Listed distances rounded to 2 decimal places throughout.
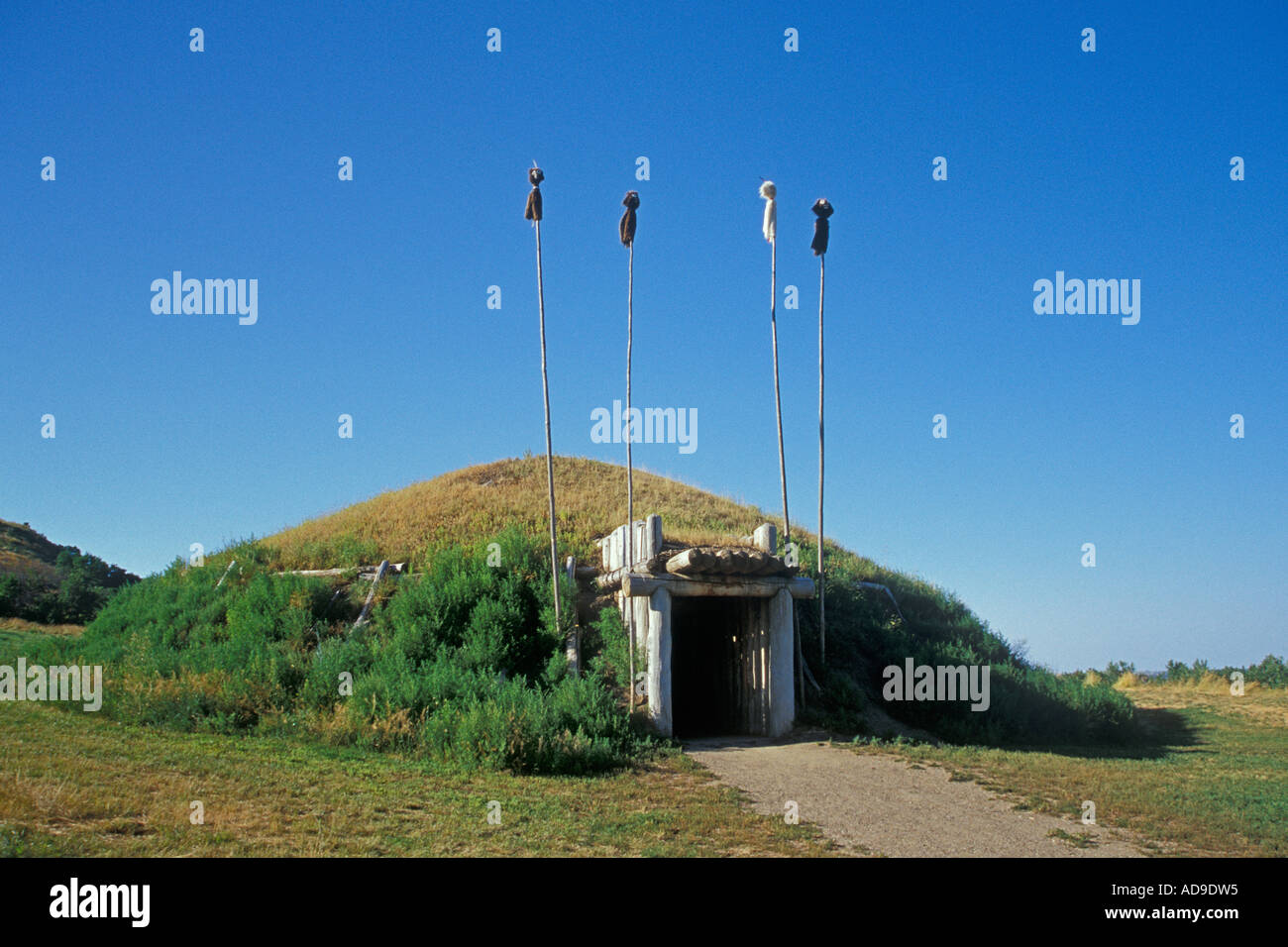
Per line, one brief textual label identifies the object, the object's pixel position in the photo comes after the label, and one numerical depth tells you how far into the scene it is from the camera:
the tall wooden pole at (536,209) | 17.56
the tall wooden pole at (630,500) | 15.33
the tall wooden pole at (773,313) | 17.53
